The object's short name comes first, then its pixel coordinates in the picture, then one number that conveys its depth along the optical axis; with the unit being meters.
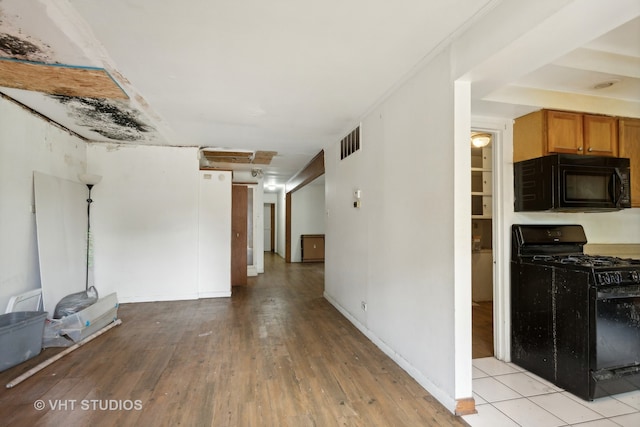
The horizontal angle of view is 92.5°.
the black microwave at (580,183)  2.43
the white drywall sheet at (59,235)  3.44
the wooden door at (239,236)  5.96
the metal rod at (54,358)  2.40
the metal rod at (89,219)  4.55
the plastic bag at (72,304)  3.42
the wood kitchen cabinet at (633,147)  2.68
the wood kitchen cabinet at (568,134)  2.55
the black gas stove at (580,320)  2.11
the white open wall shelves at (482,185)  4.49
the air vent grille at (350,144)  3.71
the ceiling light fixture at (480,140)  3.58
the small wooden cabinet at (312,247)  9.32
